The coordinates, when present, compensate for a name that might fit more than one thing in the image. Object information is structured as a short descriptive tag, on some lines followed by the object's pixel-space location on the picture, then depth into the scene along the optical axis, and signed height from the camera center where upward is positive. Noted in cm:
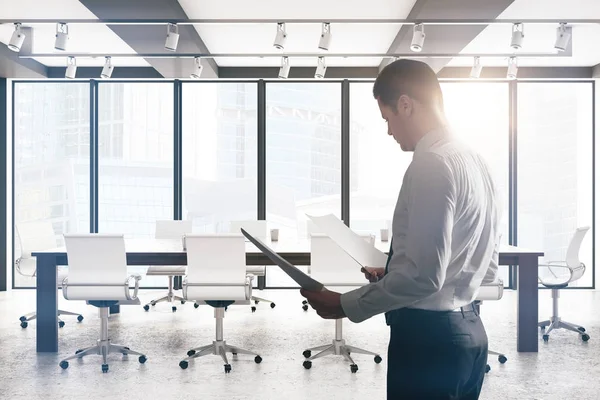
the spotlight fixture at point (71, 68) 698 +149
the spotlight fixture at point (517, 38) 521 +138
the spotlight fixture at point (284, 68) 695 +149
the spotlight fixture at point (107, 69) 702 +149
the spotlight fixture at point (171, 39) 530 +138
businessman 135 -15
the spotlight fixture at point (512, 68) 680 +146
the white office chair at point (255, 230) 671 -35
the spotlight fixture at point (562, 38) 542 +145
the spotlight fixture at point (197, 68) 674 +145
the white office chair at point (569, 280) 558 -75
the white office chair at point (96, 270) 450 -53
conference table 503 -77
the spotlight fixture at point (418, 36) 521 +139
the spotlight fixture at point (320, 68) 688 +147
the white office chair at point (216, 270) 445 -53
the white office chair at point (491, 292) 451 -69
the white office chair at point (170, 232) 680 -38
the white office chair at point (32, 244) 605 -48
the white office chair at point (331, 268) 457 -52
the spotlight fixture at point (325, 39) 535 +140
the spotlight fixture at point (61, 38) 545 +143
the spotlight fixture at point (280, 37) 531 +142
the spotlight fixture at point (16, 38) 542 +143
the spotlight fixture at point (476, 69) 684 +147
